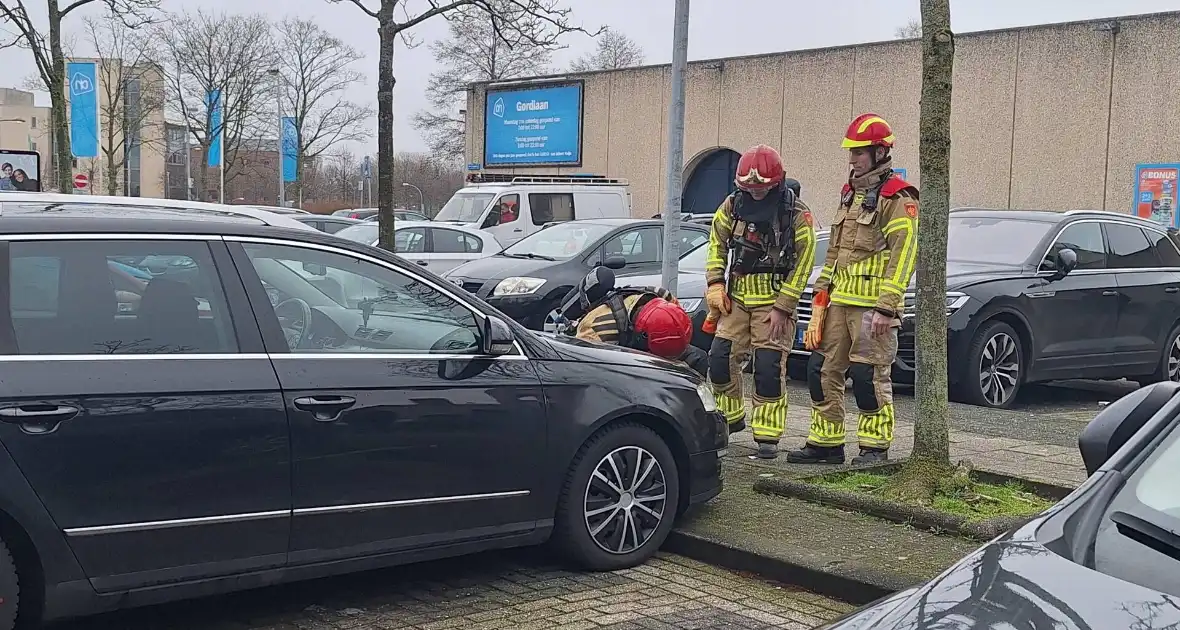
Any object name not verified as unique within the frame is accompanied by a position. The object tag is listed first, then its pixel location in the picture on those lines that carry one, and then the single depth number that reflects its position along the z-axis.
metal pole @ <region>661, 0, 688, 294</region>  9.63
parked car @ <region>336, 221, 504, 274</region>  16.89
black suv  9.94
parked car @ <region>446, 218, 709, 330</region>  12.34
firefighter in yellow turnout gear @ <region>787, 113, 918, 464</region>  6.99
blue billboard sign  35.56
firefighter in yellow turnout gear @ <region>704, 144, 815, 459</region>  7.34
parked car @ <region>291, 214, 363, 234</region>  18.52
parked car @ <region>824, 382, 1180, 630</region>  2.10
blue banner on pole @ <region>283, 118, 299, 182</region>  43.50
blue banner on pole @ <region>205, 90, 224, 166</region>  42.41
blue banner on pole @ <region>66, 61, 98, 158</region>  23.08
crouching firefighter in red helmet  7.23
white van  21.23
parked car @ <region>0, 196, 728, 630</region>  4.07
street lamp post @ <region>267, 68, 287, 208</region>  42.50
